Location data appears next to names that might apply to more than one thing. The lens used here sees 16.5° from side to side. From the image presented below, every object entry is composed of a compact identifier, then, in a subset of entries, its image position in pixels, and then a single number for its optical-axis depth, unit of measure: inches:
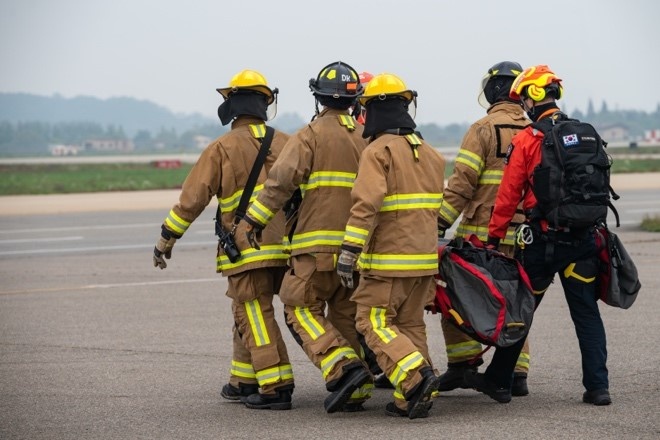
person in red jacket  533.7
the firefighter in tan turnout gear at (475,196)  587.1
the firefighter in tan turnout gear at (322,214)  530.4
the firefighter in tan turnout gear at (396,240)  505.2
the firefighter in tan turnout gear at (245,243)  561.0
